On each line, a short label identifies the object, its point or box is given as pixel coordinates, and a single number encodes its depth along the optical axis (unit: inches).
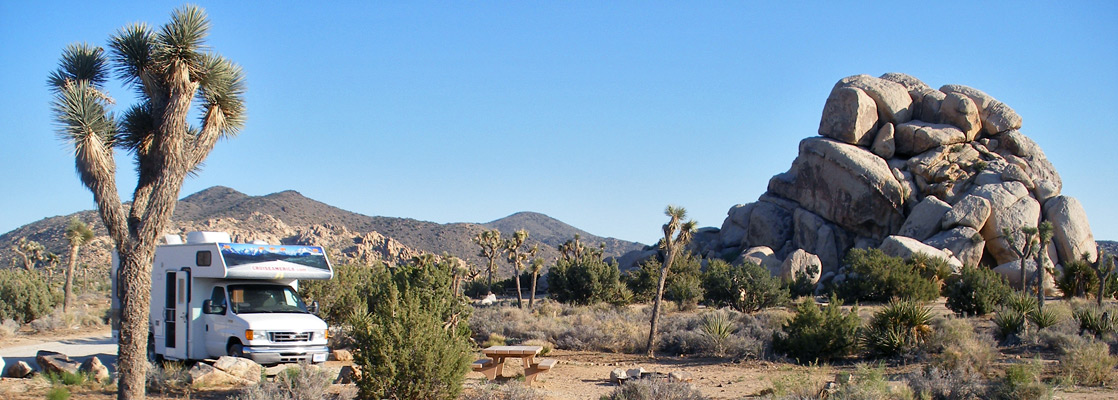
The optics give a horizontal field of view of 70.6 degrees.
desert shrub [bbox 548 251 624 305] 1419.8
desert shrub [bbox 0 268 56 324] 1119.0
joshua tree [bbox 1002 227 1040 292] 1341.7
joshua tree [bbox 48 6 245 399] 378.0
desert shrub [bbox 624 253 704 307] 1509.6
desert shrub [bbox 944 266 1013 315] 980.6
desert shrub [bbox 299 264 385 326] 885.2
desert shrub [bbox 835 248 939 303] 1289.4
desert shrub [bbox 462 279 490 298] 2050.2
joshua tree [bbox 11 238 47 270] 1730.3
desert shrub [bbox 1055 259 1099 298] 1317.7
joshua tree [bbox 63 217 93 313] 1400.1
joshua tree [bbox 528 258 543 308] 1519.4
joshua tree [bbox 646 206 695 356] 793.8
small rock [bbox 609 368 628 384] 533.3
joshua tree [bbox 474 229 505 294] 1758.1
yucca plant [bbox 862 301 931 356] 634.8
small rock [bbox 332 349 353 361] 679.1
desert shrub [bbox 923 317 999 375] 527.8
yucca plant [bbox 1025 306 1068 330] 724.7
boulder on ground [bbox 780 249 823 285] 1839.3
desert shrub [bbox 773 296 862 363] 644.7
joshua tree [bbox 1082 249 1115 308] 1105.9
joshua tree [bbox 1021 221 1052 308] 1244.2
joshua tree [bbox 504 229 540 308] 1760.8
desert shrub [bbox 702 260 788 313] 1227.2
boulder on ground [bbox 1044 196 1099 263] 1844.2
